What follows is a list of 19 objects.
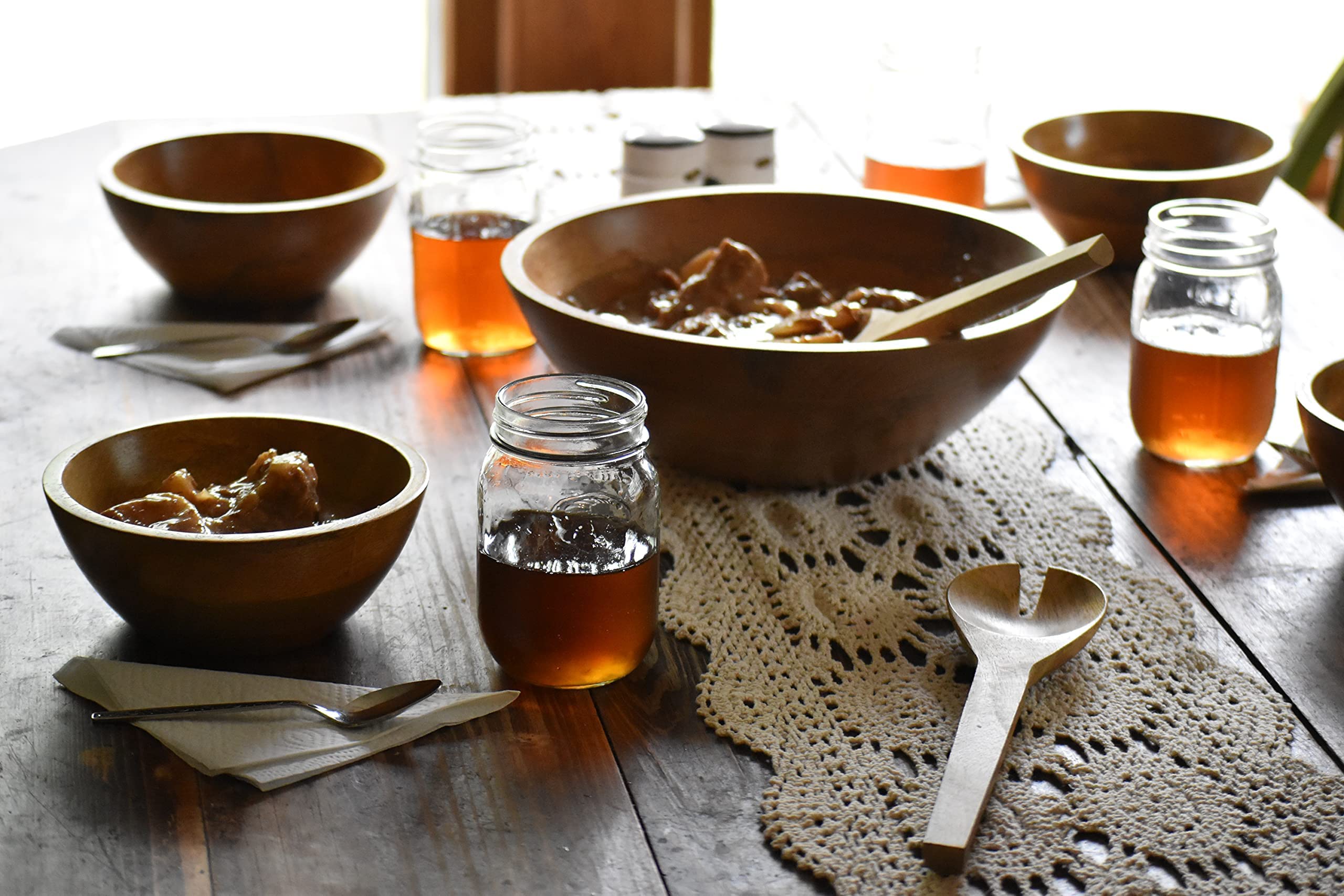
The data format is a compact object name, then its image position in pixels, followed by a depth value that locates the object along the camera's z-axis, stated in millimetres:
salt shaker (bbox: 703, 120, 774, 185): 1602
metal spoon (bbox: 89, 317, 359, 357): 1385
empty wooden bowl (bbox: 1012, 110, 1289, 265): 1555
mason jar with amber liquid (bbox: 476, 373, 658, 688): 854
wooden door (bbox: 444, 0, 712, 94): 2430
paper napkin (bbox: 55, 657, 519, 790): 801
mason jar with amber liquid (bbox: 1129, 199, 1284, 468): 1154
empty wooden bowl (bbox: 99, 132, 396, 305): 1429
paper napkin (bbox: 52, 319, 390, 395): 1342
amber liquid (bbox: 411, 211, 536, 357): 1373
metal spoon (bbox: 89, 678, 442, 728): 830
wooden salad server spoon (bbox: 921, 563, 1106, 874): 749
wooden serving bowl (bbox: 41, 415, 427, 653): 834
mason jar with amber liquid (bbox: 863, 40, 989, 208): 1638
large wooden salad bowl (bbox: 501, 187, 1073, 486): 1051
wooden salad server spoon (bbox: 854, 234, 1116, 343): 1045
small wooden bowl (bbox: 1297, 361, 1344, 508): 991
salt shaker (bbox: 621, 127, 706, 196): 1556
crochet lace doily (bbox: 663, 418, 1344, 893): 752
